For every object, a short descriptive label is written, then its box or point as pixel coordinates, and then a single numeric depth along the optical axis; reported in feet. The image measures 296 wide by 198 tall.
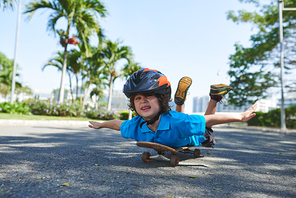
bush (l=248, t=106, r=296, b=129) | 49.63
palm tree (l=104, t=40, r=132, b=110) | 66.49
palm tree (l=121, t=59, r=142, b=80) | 70.54
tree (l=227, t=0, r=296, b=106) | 46.62
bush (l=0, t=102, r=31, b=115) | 42.47
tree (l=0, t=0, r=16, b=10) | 27.14
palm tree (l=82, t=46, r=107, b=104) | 68.39
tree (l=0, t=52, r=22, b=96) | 126.41
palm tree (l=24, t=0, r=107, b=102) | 44.18
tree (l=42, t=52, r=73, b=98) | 63.41
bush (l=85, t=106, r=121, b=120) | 54.39
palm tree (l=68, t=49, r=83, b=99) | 71.05
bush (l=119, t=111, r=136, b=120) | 65.13
